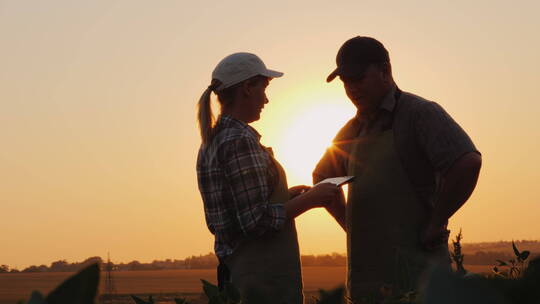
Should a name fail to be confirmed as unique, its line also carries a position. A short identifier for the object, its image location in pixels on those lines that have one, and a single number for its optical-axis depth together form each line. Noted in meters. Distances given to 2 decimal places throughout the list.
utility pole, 41.70
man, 4.10
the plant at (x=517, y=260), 2.46
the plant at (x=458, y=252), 2.37
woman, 4.26
